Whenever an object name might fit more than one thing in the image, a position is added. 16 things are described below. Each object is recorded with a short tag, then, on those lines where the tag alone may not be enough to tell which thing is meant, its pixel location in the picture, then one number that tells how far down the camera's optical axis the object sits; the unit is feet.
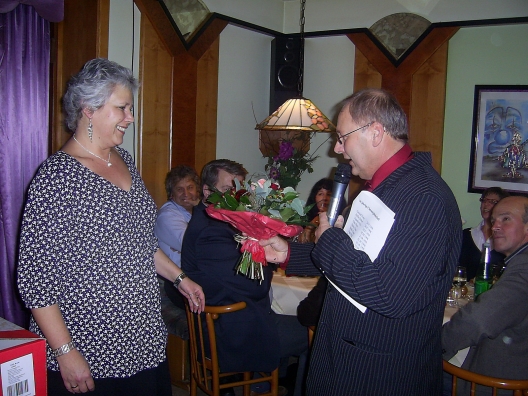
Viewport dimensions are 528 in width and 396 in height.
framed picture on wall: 14.85
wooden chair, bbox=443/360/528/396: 5.62
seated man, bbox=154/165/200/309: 11.85
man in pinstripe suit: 4.42
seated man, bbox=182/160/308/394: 8.36
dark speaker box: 17.52
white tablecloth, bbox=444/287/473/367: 8.22
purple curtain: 9.99
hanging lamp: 11.78
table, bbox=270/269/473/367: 10.02
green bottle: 9.11
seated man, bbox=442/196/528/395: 6.52
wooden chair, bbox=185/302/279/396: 8.25
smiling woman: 5.24
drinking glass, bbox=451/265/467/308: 9.35
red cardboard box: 3.97
